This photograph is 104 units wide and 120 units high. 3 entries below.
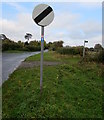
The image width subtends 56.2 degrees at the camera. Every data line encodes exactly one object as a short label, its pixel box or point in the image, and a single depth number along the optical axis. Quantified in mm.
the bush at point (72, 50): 14081
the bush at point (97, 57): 8340
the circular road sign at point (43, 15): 2560
